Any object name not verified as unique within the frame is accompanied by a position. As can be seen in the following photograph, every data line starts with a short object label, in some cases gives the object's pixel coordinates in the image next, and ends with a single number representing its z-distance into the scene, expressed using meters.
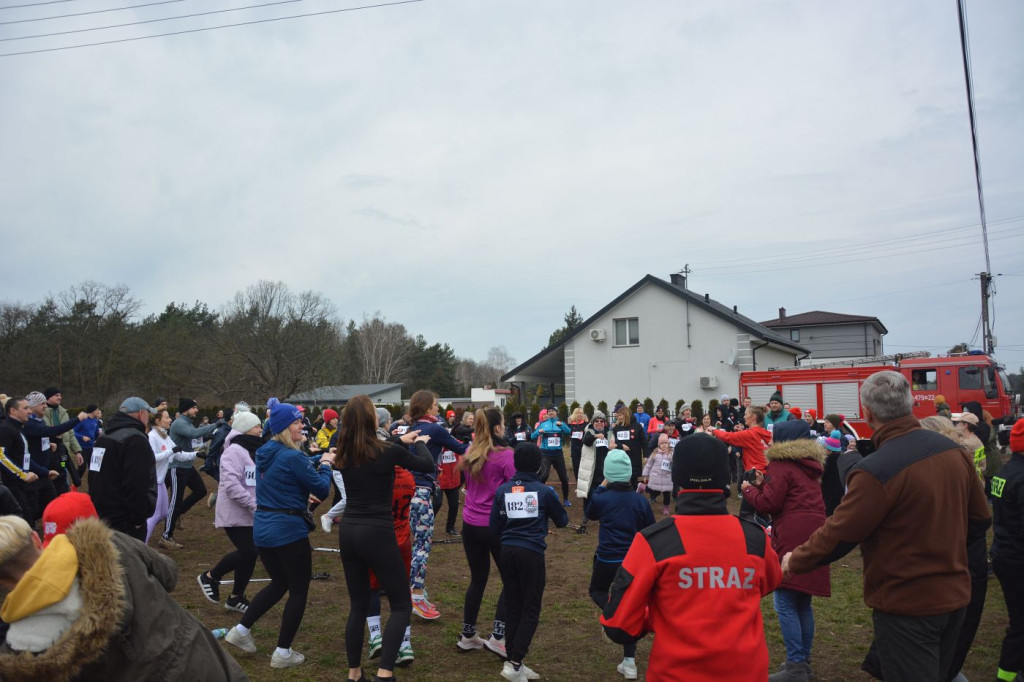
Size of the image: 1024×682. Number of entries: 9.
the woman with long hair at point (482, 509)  5.94
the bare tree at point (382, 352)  78.06
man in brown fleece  3.36
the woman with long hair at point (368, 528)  4.90
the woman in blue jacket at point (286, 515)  5.42
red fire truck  21.77
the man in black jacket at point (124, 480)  5.80
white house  30.19
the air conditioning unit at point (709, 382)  29.92
